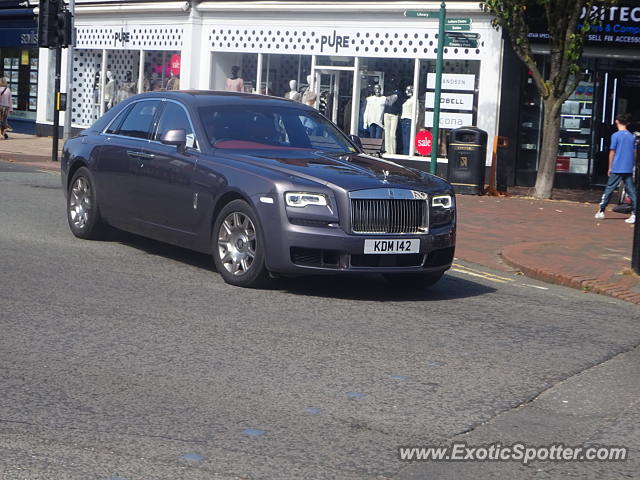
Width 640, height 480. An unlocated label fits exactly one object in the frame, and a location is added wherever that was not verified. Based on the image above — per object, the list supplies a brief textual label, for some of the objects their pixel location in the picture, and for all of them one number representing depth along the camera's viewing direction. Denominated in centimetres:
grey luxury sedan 883
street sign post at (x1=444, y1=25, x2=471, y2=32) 1891
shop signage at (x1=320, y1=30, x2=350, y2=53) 2605
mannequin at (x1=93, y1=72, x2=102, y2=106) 3253
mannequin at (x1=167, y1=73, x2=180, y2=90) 2959
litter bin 2117
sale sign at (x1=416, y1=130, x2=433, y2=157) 2244
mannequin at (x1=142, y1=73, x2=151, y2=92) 3084
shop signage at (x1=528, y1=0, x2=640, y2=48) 2222
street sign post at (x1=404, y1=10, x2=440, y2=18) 1834
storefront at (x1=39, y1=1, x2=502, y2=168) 2398
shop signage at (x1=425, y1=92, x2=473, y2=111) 2391
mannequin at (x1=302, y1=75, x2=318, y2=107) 2603
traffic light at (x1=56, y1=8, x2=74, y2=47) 2378
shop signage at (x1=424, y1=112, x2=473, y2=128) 2395
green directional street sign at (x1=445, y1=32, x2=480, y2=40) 1883
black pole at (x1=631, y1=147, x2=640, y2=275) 1103
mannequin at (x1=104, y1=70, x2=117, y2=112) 3197
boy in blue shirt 1672
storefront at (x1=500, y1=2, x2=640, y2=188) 2256
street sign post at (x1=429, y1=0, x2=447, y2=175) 1912
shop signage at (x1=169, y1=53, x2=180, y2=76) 2960
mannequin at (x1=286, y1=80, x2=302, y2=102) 2712
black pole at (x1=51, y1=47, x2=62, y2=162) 2362
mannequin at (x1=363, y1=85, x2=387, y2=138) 2570
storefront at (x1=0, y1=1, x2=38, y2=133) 3553
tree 1973
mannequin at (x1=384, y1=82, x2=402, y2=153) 2544
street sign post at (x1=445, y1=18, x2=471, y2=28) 1877
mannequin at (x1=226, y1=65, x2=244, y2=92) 2842
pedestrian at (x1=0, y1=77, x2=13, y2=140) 3225
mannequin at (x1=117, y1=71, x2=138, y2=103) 3135
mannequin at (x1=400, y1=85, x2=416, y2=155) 2519
